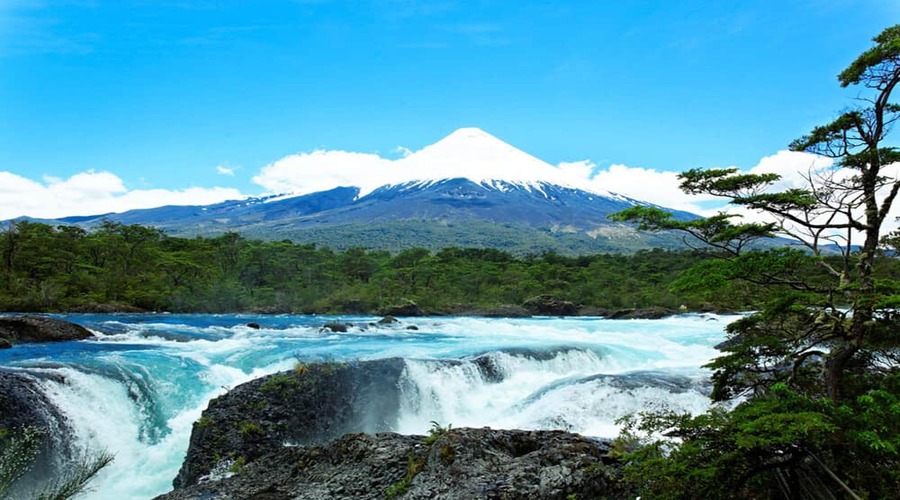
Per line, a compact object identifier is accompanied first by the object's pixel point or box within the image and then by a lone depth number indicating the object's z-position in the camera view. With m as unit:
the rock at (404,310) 37.47
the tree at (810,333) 3.30
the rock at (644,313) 33.38
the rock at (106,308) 28.79
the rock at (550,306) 39.47
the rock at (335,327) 22.05
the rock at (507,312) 37.41
